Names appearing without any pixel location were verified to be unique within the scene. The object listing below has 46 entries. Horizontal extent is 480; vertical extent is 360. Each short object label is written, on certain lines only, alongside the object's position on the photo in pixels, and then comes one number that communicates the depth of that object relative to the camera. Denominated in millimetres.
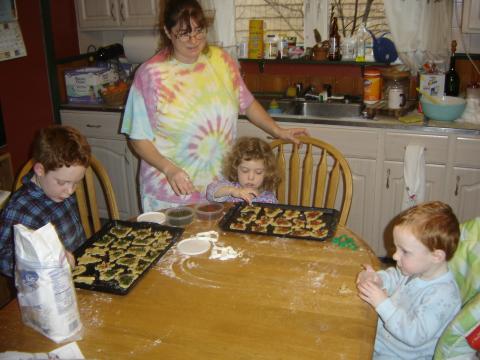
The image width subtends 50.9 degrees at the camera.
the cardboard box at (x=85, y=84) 3381
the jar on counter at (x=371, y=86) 3033
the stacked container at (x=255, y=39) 3338
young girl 2002
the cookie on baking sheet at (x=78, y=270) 1454
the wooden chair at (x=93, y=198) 2012
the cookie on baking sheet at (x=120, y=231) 1683
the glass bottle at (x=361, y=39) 3215
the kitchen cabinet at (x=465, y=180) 2617
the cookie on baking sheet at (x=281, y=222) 1737
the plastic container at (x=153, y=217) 1810
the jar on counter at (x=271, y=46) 3396
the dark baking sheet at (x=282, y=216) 1656
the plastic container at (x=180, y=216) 1781
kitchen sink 3087
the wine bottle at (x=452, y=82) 2971
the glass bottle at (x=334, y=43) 3219
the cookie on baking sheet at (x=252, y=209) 1849
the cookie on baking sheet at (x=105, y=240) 1625
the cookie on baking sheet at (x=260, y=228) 1701
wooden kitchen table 1160
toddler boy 1282
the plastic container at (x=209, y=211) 1813
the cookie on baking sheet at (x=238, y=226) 1722
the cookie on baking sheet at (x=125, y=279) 1397
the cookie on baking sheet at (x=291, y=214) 1791
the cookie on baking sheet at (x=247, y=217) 1780
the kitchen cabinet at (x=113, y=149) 3301
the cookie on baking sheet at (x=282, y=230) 1684
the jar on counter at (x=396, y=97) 2883
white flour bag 1131
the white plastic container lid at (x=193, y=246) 1584
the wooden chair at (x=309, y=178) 1938
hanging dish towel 2684
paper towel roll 3439
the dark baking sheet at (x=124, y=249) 1398
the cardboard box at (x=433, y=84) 2865
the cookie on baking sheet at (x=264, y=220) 1754
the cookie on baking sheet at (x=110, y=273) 1433
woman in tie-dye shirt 1897
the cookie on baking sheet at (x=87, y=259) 1510
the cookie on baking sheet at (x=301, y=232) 1664
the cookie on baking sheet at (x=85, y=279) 1409
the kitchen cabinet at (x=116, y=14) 3387
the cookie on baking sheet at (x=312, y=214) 1798
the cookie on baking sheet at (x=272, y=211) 1811
